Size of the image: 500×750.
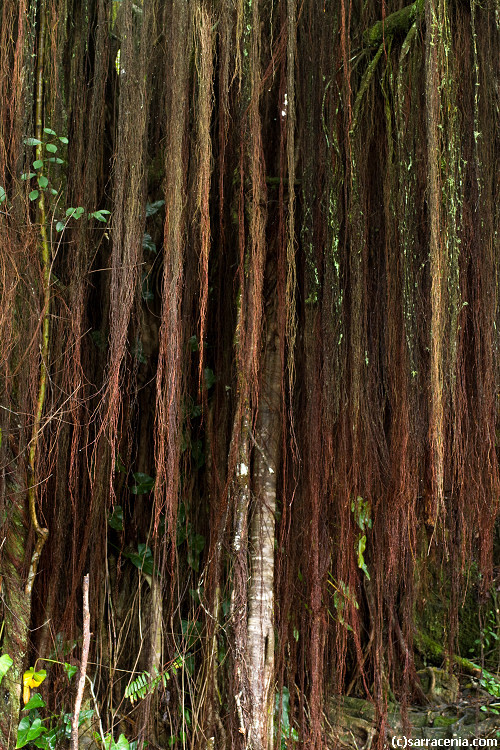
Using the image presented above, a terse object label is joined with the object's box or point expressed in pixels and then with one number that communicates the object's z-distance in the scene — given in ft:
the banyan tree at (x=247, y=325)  5.38
